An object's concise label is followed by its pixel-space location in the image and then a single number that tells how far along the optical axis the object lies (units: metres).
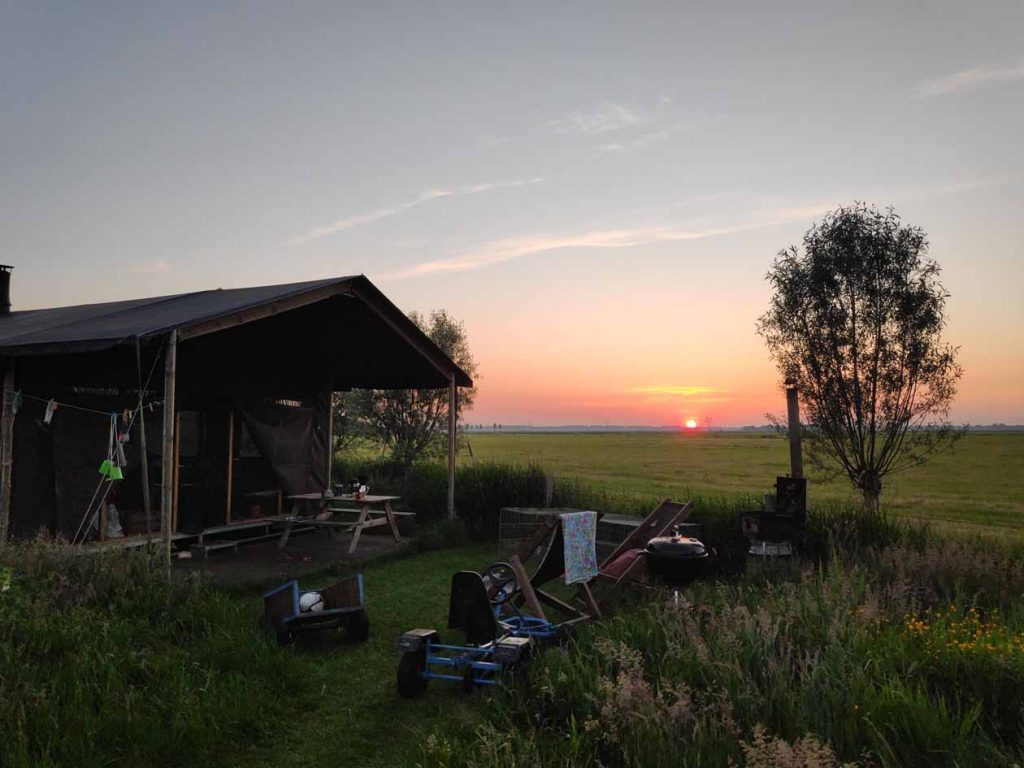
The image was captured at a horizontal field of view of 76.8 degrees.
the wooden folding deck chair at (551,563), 5.47
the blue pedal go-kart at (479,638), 4.39
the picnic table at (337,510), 9.05
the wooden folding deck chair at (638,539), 6.43
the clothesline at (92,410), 7.62
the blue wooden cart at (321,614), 5.25
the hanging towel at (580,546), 5.52
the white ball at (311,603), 5.51
